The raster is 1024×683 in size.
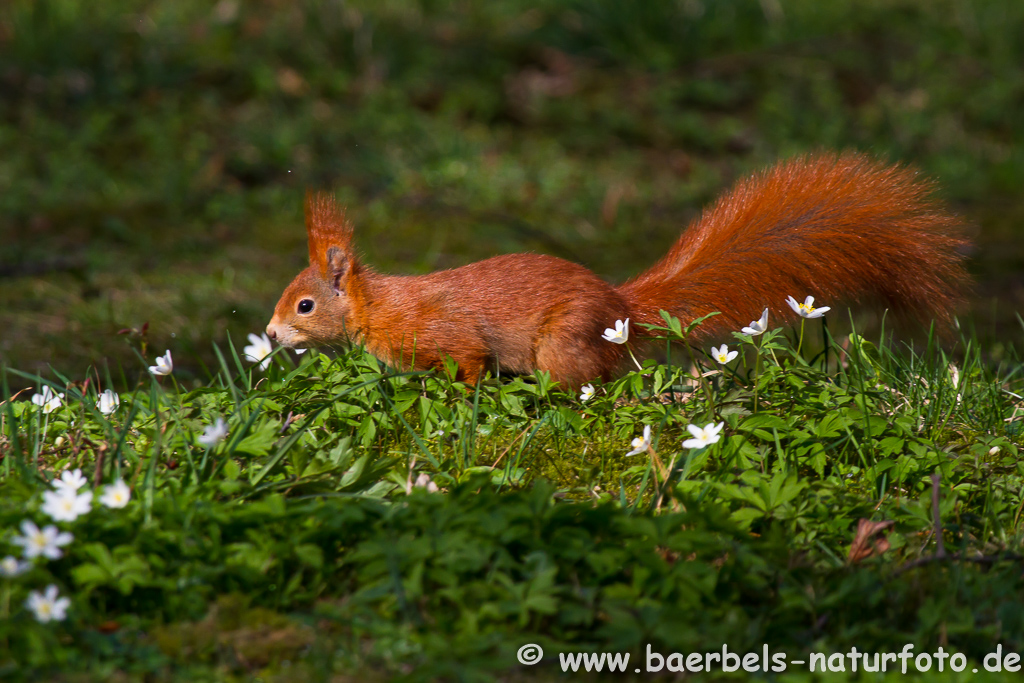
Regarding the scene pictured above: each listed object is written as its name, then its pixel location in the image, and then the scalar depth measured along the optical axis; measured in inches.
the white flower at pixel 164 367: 212.1
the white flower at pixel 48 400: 209.6
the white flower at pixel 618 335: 211.3
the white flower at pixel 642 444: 184.2
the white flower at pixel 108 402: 205.1
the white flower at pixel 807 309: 205.0
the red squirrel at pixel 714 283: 231.6
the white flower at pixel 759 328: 204.4
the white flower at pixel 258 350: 237.4
